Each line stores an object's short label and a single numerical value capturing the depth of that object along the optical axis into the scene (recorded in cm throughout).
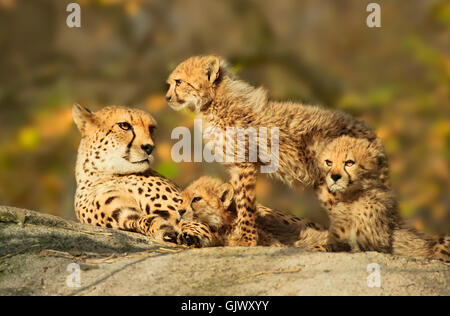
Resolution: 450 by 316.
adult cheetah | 1004
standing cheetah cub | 993
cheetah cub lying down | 954
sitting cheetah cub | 877
